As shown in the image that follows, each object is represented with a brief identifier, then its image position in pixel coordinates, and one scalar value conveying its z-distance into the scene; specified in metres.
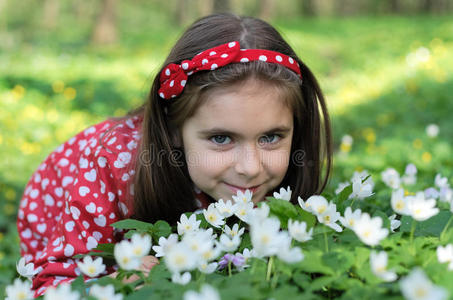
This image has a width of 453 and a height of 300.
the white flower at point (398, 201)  0.67
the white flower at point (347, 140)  1.24
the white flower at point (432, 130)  1.34
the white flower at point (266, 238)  0.61
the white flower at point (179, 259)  0.60
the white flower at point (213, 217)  0.72
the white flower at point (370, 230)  0.63
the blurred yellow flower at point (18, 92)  4.25
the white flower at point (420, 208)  0.65
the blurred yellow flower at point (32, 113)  1.89
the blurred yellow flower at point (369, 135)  1.63
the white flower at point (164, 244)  0.68
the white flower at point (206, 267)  0.63
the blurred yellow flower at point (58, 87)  4.72
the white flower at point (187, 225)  0.71
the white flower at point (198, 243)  0.63
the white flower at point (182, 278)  0.63
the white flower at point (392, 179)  0.89
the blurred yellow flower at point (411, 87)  4.89
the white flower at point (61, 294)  0.59
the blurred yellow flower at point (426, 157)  1.28
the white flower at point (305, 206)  0.69
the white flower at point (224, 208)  0.72
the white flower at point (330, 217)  0.67
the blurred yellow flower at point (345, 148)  1.44
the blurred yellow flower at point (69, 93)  4.55
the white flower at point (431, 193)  0.86
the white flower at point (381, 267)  0.61
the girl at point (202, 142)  0.85
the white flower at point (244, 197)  0.73
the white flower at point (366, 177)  0.76
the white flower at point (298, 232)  0.64
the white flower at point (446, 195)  0.84
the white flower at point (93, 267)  0.67
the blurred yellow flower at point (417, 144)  1.41
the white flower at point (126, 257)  0.63
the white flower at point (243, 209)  0.71
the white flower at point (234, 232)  0.70
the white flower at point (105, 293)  0.61
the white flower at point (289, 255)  0.61
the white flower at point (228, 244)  0.66
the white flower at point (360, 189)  0.74
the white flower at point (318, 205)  0.67
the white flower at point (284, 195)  0.73
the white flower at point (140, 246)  0.63
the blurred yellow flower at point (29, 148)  1.60
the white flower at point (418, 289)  0.50
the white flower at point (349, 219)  0.66
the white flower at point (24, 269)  0.71
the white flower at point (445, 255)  0.62
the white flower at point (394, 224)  0.71
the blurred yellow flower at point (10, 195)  1.37
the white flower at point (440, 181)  0.86
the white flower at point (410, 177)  0.94
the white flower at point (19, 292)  0.64
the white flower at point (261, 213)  0.65
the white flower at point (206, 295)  0.53
